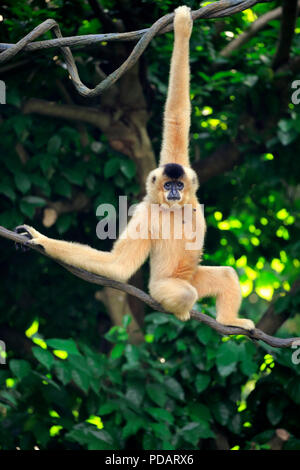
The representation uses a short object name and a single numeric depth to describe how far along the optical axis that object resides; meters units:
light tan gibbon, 7.29
